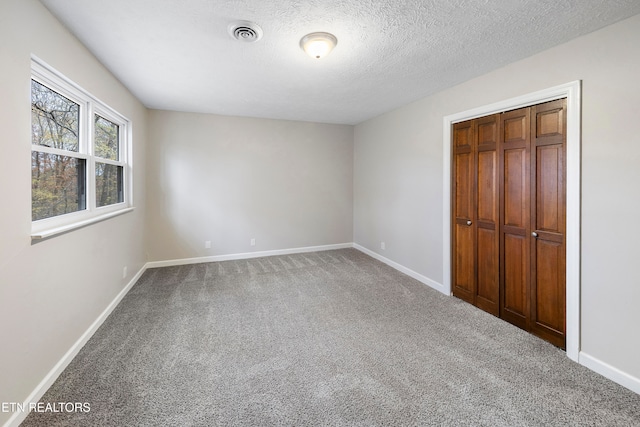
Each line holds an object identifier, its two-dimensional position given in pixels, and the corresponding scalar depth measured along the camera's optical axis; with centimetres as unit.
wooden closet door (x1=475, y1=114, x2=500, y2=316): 290
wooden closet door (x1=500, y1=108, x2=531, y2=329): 260
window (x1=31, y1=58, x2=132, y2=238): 191
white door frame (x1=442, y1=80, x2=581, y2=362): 215
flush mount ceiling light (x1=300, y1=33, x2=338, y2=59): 216
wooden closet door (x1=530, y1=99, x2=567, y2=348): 233
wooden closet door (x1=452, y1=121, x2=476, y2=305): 317
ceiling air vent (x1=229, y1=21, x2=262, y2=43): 202
